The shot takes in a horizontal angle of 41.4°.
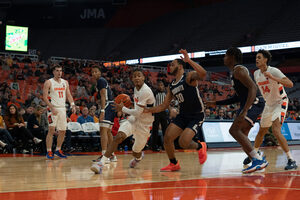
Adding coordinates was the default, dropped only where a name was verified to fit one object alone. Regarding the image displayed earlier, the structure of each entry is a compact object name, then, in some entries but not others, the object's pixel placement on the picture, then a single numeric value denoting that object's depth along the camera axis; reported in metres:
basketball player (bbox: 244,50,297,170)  6.63
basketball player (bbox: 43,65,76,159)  8.77
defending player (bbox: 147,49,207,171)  6.09
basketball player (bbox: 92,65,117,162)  7.88
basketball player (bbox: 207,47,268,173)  5.69
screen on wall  21.75
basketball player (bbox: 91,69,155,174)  6.31
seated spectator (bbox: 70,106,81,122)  11.91
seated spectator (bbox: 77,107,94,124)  11.76
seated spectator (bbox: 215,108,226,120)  15.32
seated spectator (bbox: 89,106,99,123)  12.52
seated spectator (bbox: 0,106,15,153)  10.27
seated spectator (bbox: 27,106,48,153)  10.74
